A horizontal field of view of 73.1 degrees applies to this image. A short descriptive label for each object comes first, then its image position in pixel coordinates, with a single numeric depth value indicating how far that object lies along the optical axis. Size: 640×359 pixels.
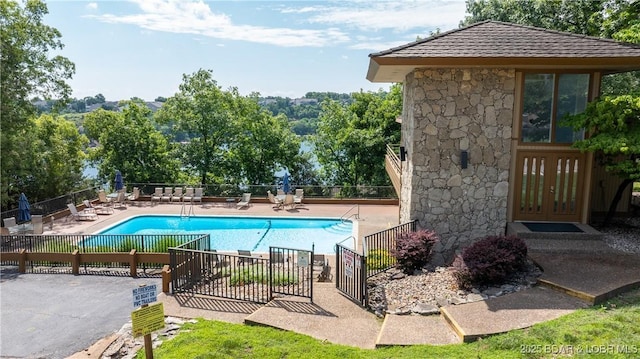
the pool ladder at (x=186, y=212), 19.68
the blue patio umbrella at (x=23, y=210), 16.31
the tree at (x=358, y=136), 24.45
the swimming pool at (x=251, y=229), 16.56
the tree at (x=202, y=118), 26.36
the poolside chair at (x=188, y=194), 21.95
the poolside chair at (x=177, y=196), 22.23
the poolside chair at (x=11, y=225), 16.17
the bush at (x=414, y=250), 9.91
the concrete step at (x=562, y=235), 10.27
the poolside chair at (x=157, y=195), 22.30
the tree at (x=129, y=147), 25.42
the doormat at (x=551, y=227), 10.55
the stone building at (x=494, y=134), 10.39
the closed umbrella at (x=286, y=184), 20.77
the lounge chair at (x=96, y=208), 19.88
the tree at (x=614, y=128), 9.56
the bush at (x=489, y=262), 8.35
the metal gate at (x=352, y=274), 8.30
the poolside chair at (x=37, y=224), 16.47
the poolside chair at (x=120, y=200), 21.59
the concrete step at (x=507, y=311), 6.59
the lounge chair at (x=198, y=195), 22.06
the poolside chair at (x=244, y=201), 21.20
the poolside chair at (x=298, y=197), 21.41
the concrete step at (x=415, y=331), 6.54
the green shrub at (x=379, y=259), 10.29
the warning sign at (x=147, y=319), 5.76
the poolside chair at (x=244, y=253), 12.01
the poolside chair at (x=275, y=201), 21.00
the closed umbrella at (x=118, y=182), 21.54
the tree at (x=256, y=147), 26.69
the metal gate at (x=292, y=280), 8.77
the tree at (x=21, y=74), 17.17
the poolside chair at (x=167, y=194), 22.23
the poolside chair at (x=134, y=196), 22.39
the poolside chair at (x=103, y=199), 21.41
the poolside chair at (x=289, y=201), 20.97
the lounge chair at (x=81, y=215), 18.73
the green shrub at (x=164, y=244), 12.99
